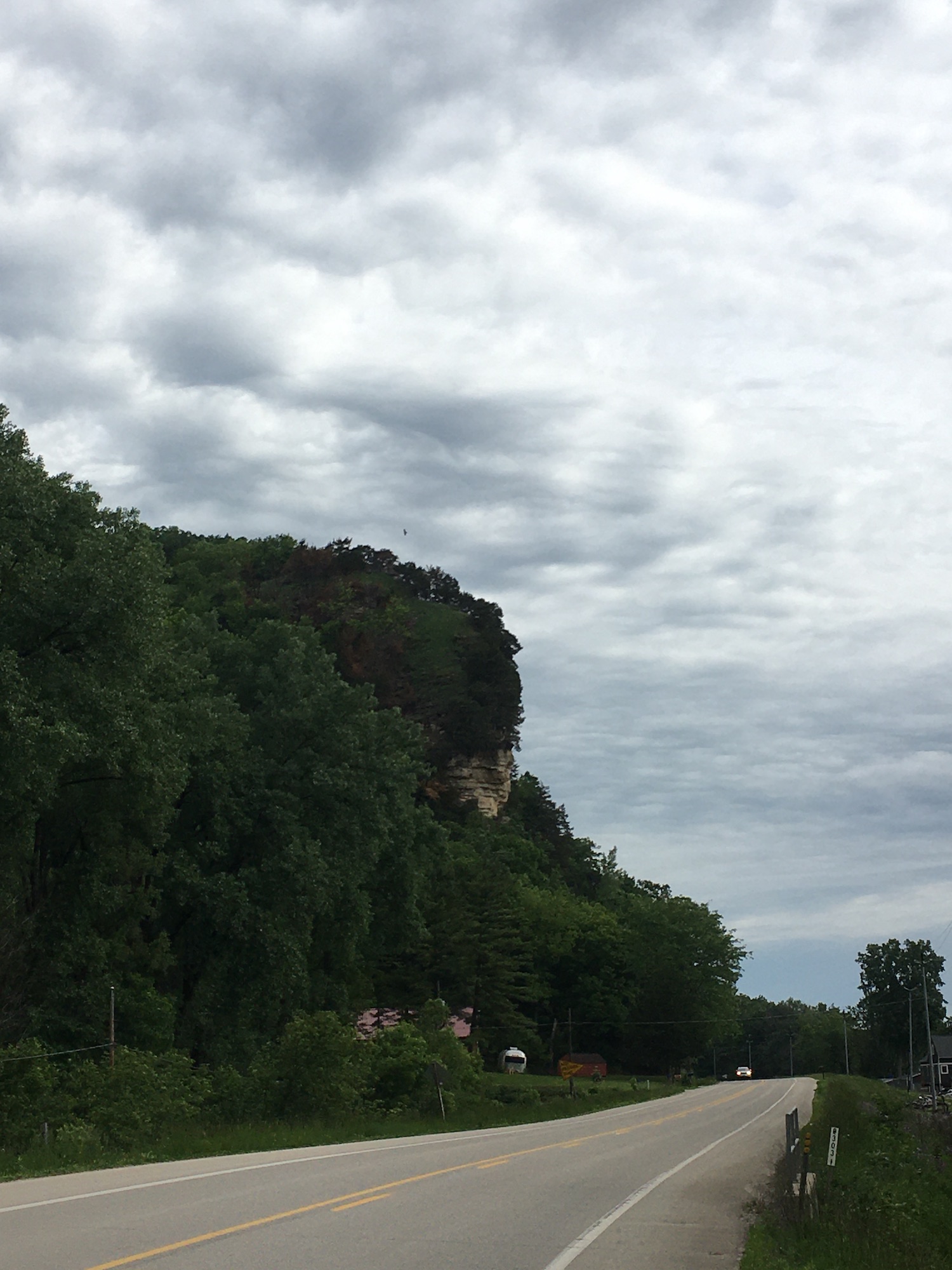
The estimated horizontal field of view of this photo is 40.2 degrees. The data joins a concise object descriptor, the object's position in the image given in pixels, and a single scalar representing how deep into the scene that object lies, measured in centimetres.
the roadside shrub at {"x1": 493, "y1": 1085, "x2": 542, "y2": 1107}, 5603
